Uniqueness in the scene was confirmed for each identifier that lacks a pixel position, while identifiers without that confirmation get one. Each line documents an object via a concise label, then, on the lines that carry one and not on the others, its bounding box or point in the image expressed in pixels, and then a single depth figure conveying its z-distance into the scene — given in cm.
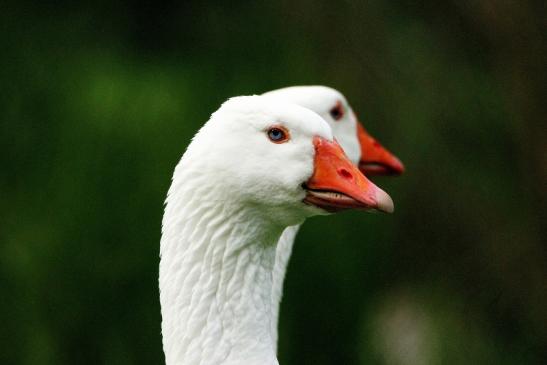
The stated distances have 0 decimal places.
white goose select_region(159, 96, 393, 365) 669
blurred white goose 906
